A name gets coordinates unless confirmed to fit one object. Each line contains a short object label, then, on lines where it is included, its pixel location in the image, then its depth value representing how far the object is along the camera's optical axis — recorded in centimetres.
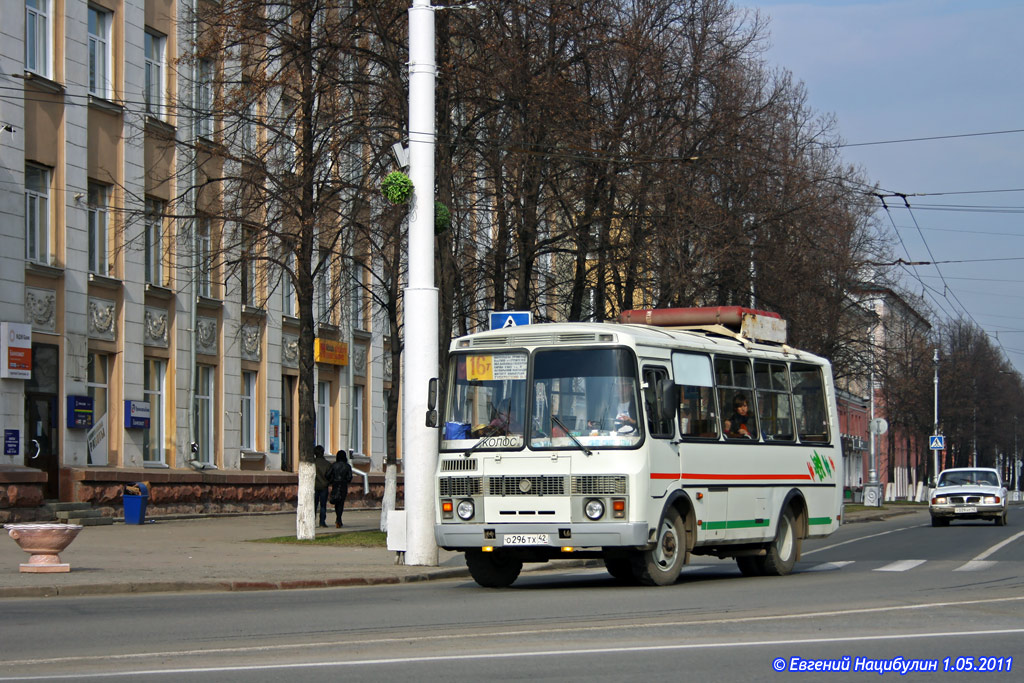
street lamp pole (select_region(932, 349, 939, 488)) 7519
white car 3878
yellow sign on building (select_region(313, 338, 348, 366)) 4097
